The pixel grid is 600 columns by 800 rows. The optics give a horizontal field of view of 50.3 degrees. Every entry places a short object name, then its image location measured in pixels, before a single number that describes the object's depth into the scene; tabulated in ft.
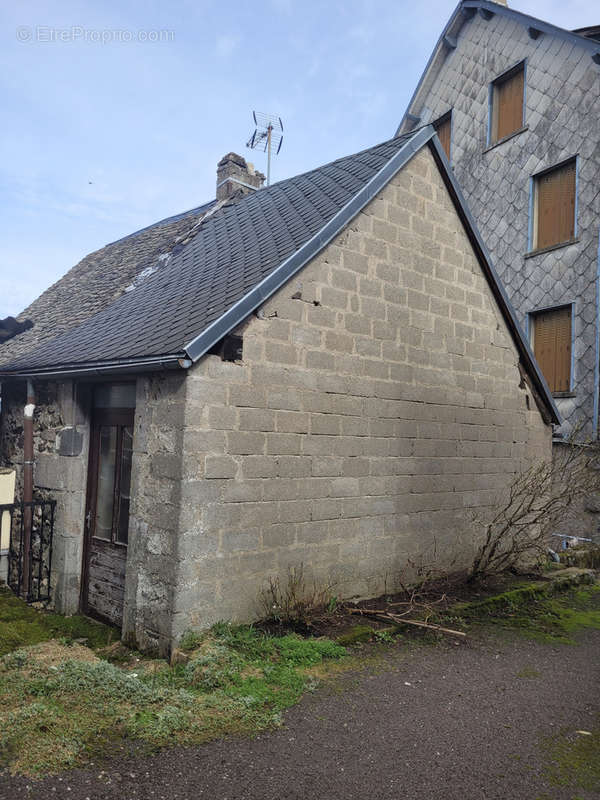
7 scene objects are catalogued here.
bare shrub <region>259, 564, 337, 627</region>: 18.48
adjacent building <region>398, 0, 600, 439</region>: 35.35
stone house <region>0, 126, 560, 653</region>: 17.31
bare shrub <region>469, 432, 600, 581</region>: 25.11
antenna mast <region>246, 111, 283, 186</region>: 54.03
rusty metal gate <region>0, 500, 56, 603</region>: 23.04
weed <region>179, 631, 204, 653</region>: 16.38
